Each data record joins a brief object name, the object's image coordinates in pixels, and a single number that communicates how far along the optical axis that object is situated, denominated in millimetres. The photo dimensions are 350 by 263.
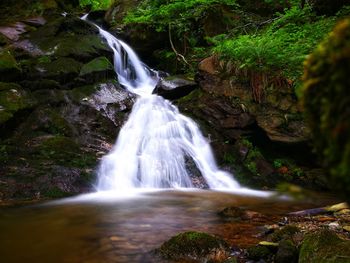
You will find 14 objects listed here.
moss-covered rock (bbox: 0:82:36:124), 9805
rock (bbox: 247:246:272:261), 4516
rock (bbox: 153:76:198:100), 13180
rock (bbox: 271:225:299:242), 5078
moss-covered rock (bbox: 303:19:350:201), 1221
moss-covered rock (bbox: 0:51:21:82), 11045
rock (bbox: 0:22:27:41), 13322
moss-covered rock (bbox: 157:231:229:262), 4539
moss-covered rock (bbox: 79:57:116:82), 12656
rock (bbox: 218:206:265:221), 6473
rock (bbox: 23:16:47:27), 14648
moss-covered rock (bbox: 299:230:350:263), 3793
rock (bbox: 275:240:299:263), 4259
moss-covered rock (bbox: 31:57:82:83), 11930
